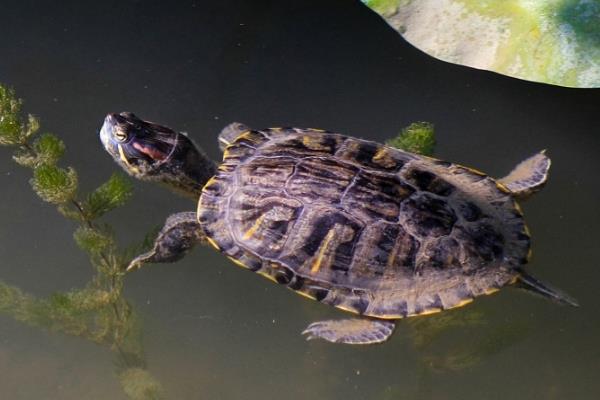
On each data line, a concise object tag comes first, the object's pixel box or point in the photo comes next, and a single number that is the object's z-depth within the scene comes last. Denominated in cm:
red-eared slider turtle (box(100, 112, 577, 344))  238
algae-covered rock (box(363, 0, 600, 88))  246
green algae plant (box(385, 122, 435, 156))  282
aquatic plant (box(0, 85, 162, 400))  257
